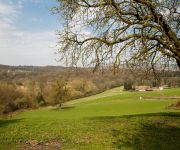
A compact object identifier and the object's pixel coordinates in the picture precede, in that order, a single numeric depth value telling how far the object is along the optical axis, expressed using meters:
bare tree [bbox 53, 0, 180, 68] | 7.20
